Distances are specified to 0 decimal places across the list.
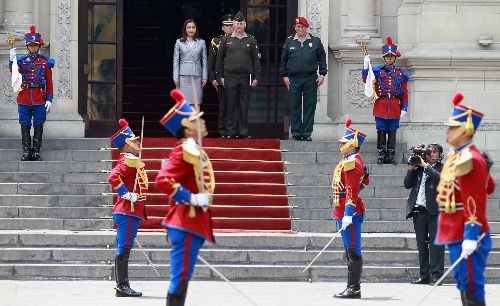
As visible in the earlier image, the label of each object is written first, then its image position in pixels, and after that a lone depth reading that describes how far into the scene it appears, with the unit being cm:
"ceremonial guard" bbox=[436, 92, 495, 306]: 1348
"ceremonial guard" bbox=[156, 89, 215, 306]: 1393
